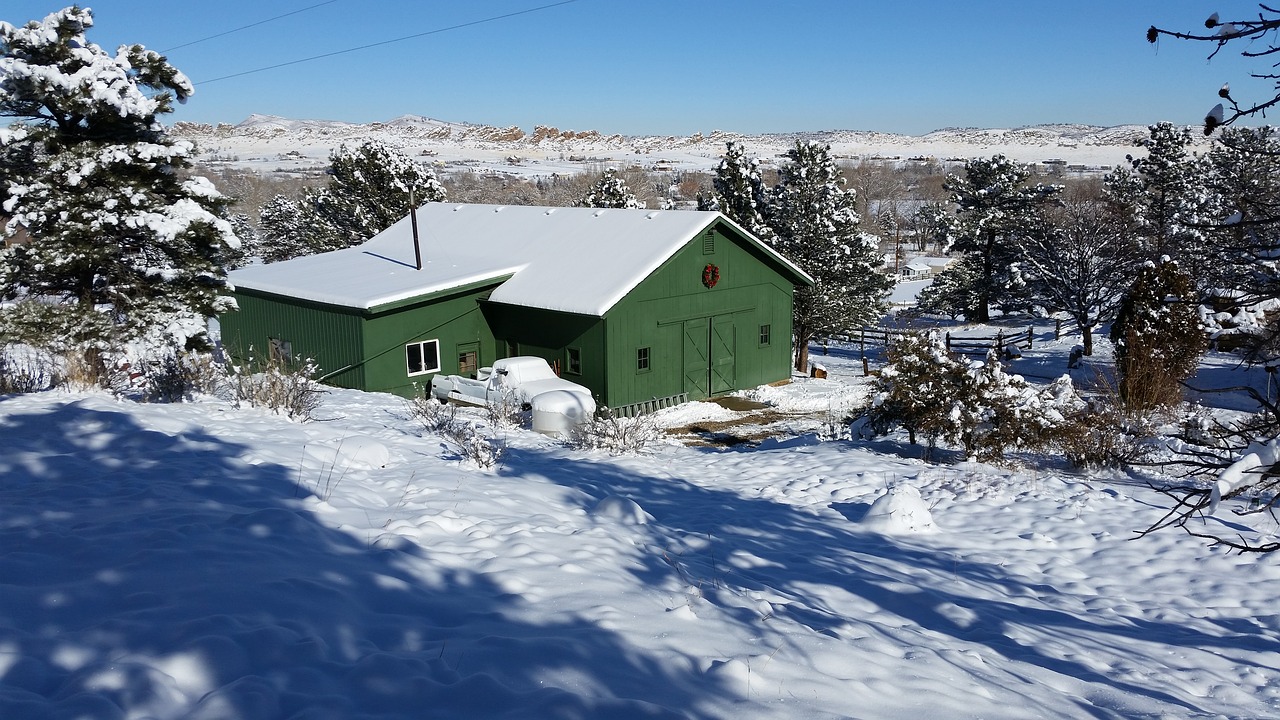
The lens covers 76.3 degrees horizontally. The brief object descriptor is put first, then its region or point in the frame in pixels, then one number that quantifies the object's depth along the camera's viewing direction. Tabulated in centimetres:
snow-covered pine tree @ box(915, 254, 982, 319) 4066
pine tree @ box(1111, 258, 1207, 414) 1720
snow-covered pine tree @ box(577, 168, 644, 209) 3769
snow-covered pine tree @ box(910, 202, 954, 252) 4141
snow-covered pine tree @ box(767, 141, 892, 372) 2897
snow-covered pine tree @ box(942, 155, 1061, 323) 3988
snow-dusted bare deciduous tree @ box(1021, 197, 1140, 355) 2925
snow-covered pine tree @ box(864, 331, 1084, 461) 1274
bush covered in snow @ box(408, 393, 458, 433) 1329
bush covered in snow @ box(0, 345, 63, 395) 1197
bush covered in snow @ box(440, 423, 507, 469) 1070
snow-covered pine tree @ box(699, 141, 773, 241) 3017
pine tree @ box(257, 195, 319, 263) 4159
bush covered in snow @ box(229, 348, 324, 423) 1216
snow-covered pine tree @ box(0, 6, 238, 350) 1617
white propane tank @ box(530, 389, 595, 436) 1650
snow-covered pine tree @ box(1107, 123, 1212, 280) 3438
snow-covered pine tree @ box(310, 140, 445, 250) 3656
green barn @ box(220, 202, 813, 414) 2081
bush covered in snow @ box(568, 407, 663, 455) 1399
